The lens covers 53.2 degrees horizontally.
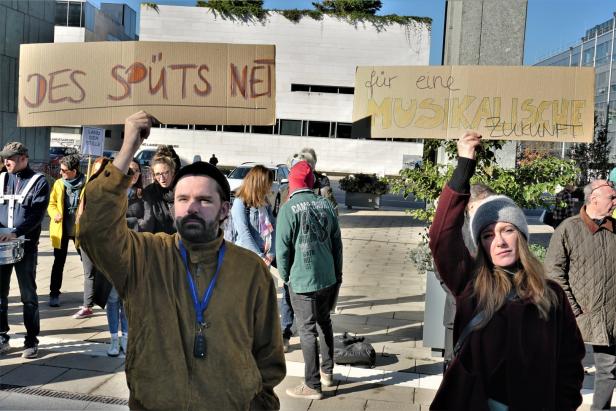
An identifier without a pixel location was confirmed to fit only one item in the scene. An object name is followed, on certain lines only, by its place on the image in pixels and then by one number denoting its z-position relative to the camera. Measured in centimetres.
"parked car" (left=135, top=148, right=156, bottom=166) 2609
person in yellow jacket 766
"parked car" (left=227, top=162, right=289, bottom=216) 2135
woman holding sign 238
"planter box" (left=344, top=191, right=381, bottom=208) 2356
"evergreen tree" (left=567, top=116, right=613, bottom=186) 3242
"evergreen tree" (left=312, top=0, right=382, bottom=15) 4369
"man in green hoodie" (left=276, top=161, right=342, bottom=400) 508
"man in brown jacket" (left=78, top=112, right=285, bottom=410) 225
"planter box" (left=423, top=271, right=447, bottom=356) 617
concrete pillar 800
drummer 579
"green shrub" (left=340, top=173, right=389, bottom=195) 2339
